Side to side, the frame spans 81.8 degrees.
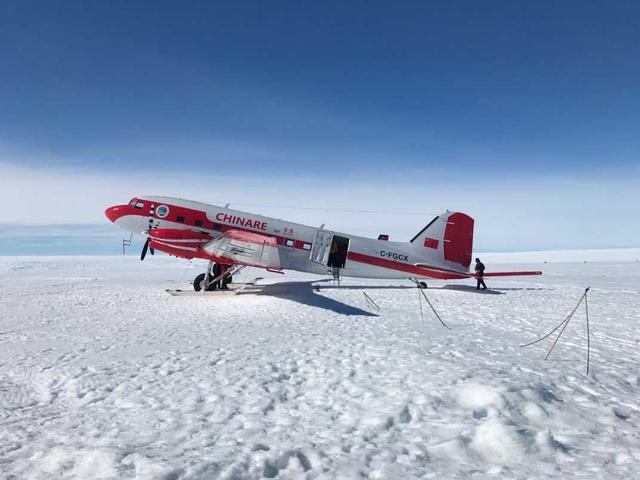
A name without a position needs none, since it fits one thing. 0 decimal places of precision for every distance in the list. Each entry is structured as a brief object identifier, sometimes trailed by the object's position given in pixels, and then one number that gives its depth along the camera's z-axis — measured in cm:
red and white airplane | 2266
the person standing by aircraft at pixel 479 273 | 2583
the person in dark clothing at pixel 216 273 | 2433
